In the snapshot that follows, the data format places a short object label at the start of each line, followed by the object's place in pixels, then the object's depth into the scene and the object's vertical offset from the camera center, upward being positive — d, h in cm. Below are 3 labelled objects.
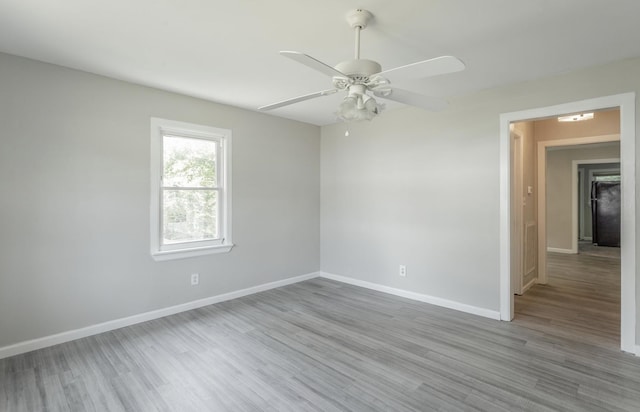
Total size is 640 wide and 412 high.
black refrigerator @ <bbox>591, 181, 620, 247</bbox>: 839 -18
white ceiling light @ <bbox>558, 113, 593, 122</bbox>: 462 +134
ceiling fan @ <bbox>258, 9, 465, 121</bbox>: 167 +76
